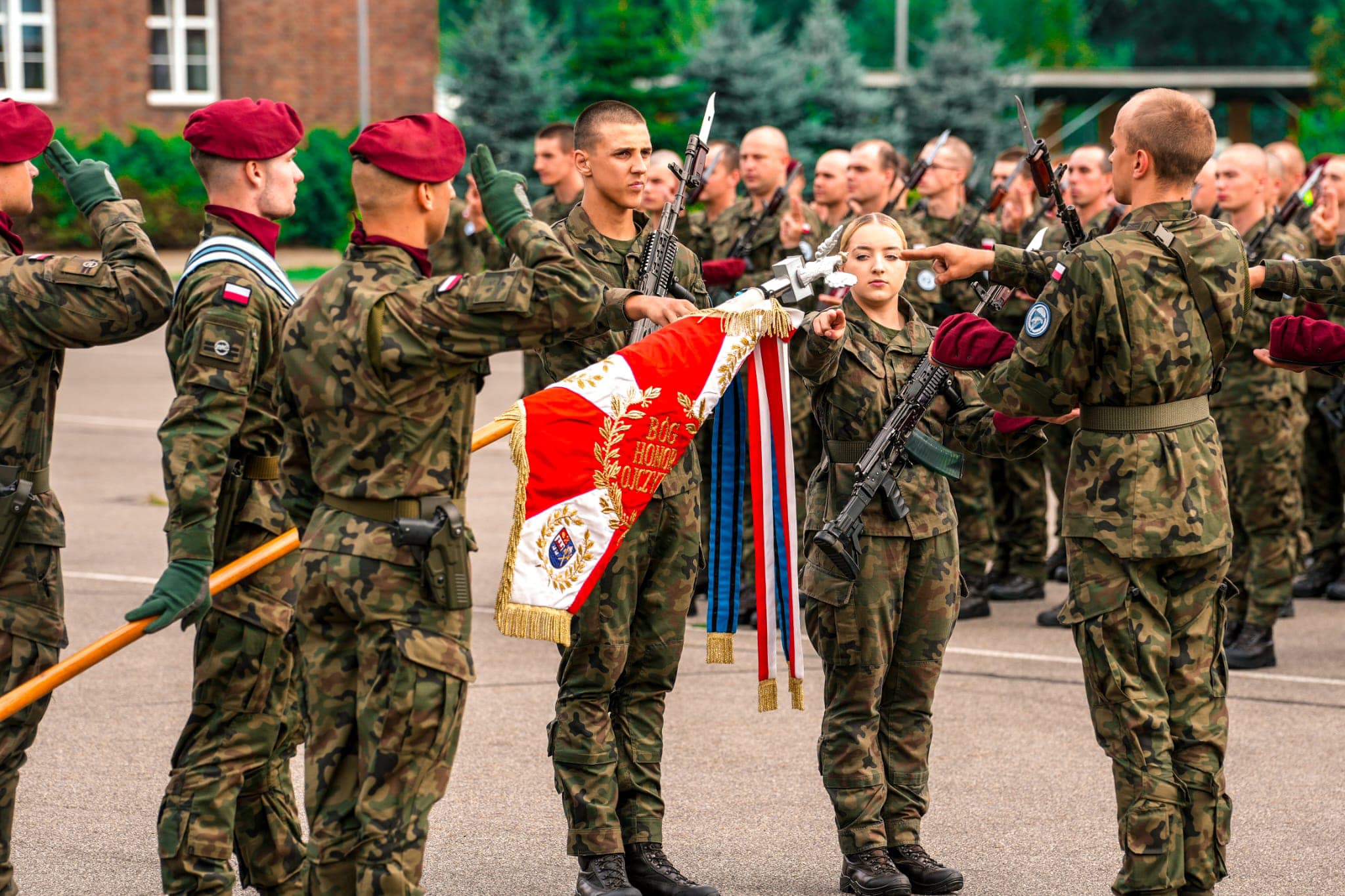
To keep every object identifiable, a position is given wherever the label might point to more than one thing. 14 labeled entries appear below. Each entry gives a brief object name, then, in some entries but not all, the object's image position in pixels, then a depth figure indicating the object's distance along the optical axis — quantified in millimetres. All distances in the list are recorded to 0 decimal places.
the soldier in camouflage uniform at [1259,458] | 16391
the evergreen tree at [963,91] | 72807
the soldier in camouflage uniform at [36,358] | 9293
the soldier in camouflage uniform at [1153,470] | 9377
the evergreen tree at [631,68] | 68939
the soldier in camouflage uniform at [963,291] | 18647
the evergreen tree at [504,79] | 65317
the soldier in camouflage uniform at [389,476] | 7911
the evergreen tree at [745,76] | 66238
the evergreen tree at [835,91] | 68509
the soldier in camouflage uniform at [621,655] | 10244
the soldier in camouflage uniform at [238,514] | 8947
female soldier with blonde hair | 10428
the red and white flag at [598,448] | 9208
